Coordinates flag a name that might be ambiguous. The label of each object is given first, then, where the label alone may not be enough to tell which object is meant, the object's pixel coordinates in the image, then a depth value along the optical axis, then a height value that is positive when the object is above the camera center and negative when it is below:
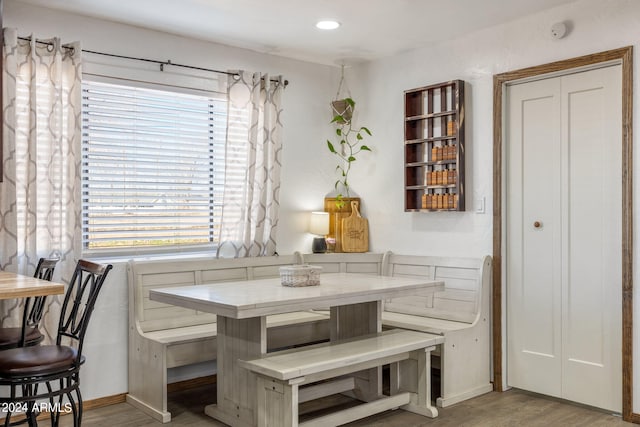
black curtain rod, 3.65 +1.11
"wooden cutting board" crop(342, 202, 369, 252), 5.00 -0.10
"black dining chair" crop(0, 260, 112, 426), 2.40 -0.59
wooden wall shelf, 4.32 +0.56
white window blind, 3.94 +0.38
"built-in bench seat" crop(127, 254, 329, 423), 3.66 -0.72
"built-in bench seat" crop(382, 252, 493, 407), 3.88 -0.70
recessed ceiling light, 4.04 +1.35
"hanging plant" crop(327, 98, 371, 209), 5.12 +0.66
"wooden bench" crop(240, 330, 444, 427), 2.96 -0.82
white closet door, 3.60 -0.10
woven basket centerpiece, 3.50 -0.32
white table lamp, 4.98 -0.06
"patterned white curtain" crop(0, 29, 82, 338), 3.48 +0.36
